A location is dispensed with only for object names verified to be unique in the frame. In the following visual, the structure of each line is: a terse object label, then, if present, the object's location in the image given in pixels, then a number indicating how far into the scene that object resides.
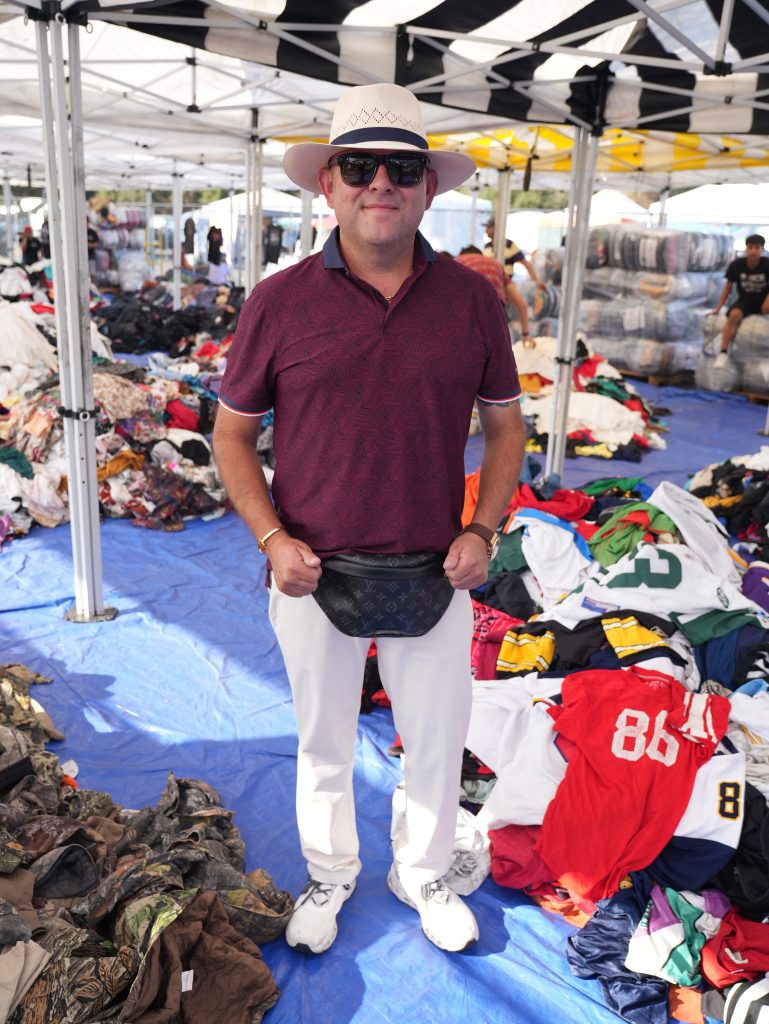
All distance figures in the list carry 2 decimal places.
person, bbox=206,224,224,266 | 19.53
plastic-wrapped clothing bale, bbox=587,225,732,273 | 12.41
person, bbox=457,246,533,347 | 5.53
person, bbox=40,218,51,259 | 18.03
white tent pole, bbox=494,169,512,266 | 11.01
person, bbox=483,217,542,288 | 10.79
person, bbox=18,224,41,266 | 17.30
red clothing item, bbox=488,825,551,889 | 2.76
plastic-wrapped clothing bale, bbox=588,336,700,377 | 12.53
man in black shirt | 11.08
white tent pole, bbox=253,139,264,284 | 9.43
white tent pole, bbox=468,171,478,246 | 14.80
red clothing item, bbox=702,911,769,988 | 2.38
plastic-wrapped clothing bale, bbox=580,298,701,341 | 12.39
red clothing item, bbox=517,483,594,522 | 5.25
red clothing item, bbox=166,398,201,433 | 7.05
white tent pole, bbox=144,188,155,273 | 21.58
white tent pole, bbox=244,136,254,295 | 9.60
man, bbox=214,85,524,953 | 1.97
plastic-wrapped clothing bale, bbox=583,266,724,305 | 12.45
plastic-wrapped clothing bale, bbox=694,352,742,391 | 11.72
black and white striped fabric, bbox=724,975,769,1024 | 2.24
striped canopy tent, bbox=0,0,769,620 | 3.98
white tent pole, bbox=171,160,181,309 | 14.71
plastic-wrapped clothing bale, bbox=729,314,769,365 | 11.14
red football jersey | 2.67
